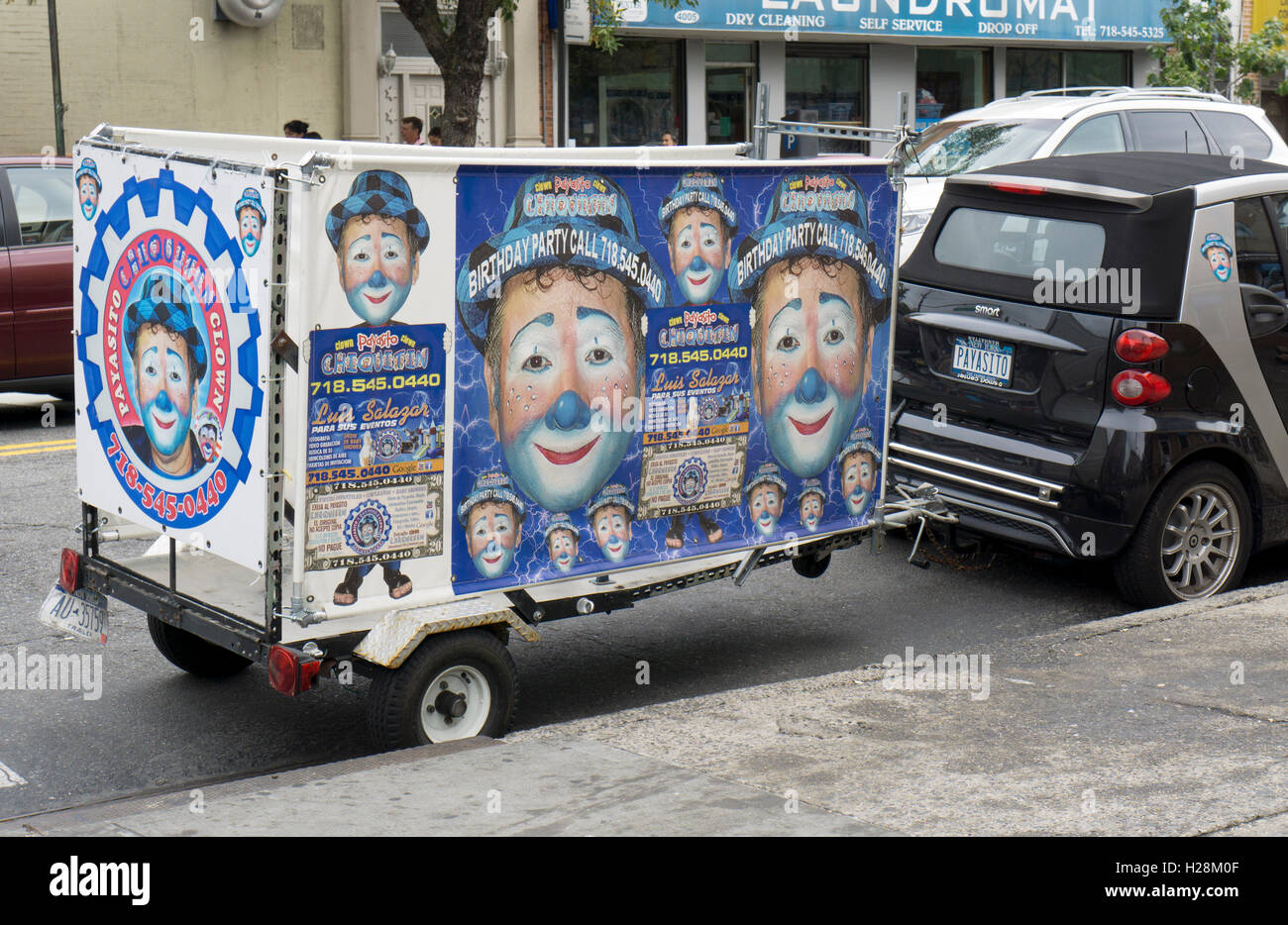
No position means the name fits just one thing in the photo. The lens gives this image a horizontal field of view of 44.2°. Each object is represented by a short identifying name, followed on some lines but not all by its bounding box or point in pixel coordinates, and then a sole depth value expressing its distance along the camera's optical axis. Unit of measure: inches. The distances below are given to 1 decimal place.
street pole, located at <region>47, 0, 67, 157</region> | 738.8
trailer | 200.8
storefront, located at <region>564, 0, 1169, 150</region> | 921.5
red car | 458.0
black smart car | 286.8
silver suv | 475.8
